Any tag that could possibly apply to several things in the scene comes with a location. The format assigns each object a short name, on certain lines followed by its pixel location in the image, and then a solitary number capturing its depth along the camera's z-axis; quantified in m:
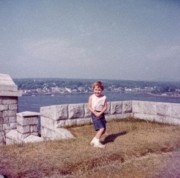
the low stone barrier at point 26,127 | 8.59
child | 6.08
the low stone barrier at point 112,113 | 8.05
